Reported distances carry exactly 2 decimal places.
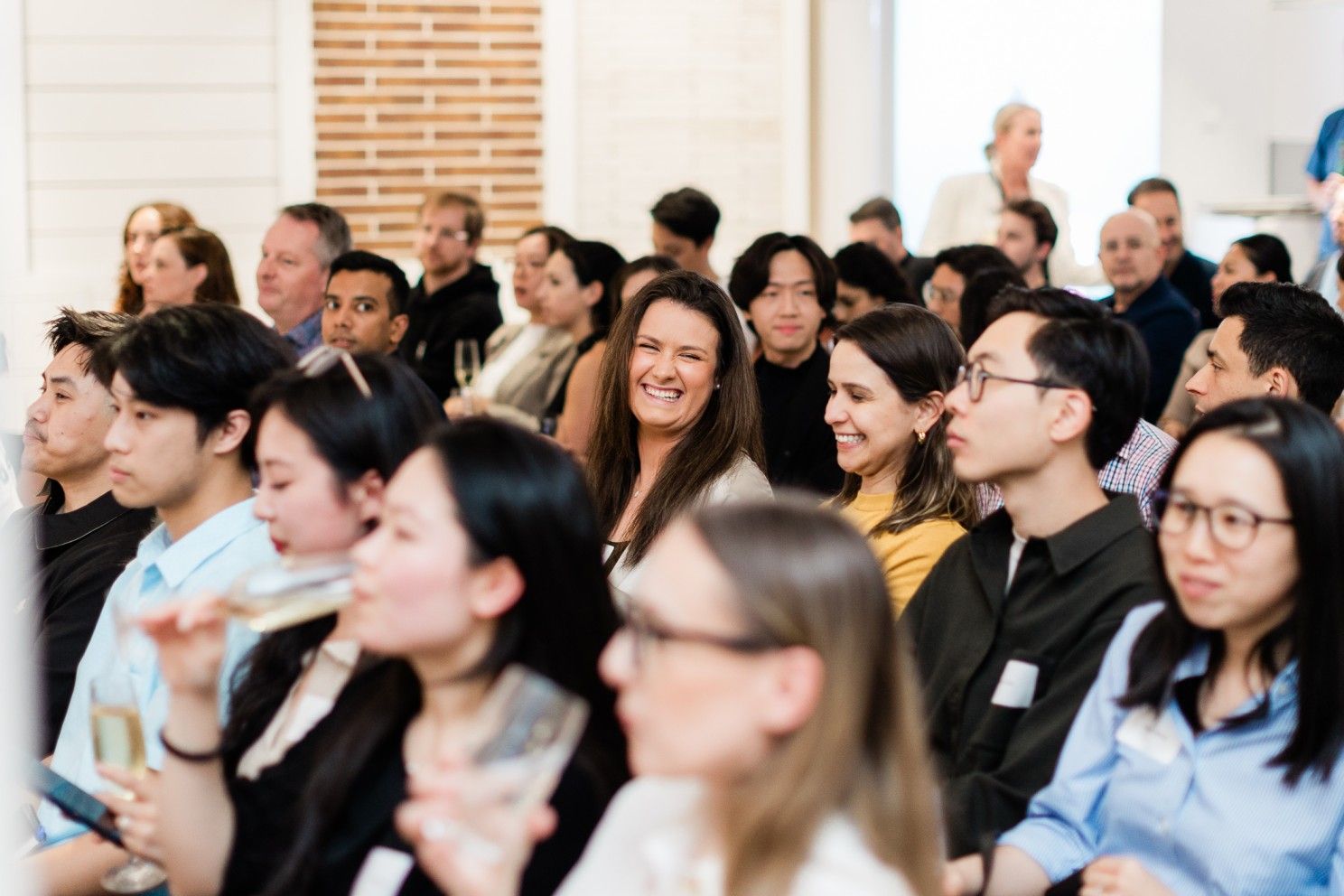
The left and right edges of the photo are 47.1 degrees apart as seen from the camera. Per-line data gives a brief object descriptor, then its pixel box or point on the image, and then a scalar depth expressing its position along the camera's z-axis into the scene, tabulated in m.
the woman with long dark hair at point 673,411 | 3.07
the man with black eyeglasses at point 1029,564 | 2.09
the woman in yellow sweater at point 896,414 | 2.87
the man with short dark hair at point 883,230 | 6.85
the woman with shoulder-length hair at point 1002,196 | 6.97
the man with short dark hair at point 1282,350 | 3.17
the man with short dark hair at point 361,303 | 5.02
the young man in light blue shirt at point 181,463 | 2.35
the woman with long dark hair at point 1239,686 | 1.75
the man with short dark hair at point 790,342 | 4.30
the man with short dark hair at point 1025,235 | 6.17
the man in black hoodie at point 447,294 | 5.80
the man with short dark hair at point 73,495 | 2.77
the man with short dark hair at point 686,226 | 5.78
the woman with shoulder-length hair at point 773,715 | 1.26
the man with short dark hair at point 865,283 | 5.38
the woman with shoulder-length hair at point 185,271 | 5.32
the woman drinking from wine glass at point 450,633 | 1.62
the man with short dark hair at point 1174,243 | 6.48
